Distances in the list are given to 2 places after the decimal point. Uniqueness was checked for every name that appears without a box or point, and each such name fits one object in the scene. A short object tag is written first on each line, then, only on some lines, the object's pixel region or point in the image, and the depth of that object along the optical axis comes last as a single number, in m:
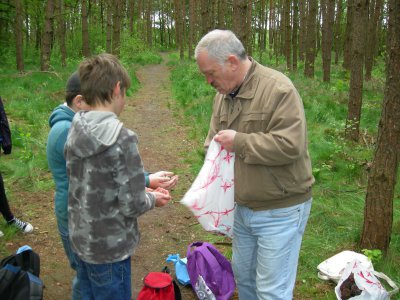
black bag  2.45
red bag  2.91
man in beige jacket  2.08
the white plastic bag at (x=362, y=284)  2.83
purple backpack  3.17
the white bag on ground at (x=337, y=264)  3.27
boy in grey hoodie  1.89
